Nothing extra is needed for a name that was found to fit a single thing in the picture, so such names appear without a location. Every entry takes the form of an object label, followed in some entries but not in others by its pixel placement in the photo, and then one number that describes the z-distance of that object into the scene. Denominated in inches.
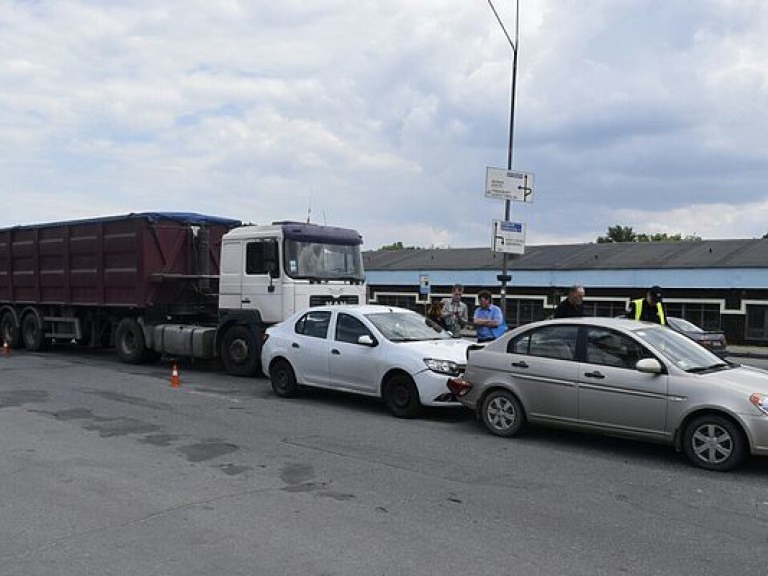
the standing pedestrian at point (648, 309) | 414.0
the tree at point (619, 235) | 3132.4
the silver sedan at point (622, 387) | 275.1
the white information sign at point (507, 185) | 531.5
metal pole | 549.0
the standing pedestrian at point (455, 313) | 515.2
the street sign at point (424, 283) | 1309.1
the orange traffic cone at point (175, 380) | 496.1
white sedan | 377.1
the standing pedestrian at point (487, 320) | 455.2
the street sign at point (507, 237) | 540.1
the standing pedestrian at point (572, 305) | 410.6
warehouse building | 1269.7
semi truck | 541.0
